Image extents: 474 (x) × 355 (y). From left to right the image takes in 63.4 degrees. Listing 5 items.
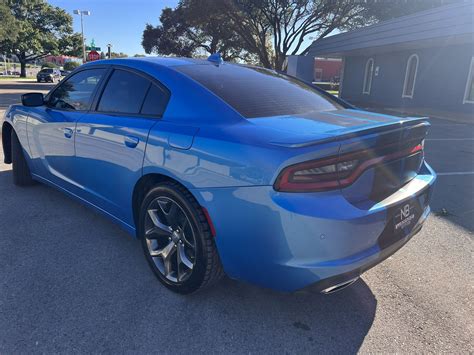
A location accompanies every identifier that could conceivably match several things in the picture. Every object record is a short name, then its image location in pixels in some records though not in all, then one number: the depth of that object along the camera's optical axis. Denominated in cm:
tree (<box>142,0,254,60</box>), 2941
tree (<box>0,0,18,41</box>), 3400
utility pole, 3257
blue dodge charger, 199
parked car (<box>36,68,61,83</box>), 3609
